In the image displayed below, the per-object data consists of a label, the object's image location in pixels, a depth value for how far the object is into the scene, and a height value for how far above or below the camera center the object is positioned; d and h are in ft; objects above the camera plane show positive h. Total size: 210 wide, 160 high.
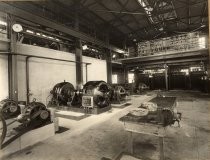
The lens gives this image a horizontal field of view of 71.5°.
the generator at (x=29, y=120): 10.34 -2.94
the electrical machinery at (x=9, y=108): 15.48 -2.63
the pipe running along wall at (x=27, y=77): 20.07 +0.77
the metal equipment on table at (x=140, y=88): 40.75 -2.15
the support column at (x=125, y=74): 48.14 +2.27
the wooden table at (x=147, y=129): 7.28 -2.54
